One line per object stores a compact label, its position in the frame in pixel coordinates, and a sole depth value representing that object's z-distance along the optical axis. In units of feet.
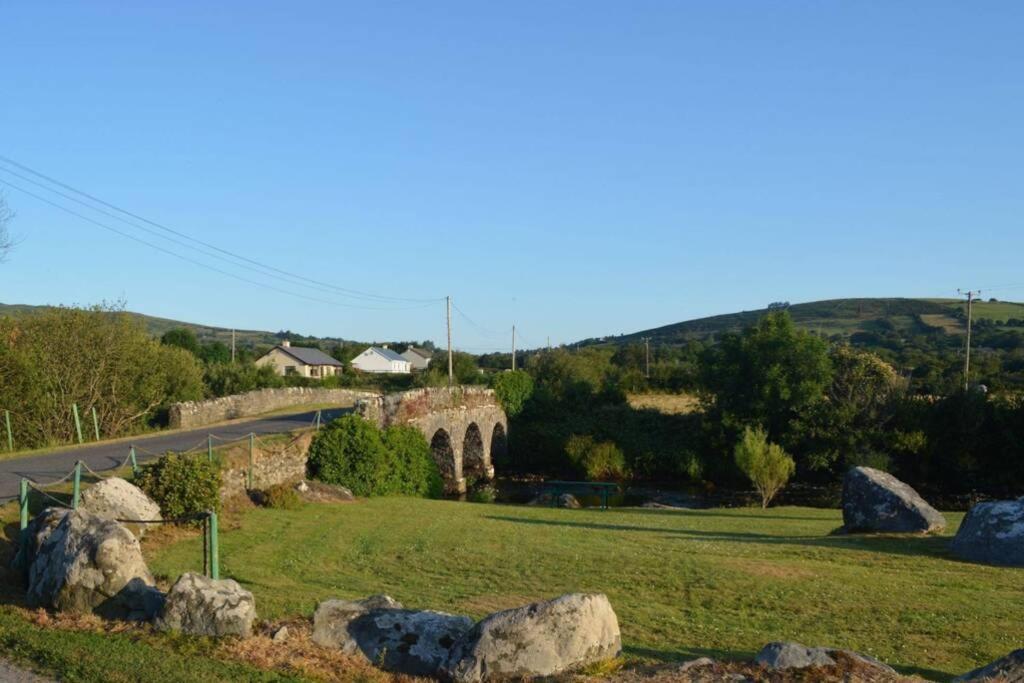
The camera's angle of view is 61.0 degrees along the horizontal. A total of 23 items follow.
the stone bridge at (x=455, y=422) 112.37
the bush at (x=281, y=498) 74.43
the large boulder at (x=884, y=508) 68.69
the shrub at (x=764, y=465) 111.45
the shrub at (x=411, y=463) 104.29
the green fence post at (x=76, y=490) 48.85
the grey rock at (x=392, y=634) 28.89
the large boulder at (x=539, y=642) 26.86
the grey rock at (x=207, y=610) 29.86
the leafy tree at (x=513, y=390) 186.39
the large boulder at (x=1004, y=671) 25.81
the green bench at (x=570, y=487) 128.67
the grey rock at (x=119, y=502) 51.44
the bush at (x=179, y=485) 59.16
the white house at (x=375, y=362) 364.99
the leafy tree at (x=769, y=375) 160.56
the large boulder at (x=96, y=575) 32.91
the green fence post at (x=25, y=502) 43.45
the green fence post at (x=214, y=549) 37.98
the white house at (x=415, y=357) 435.00
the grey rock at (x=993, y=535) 55.93
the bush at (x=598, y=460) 171.22
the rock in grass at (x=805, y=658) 25.98
